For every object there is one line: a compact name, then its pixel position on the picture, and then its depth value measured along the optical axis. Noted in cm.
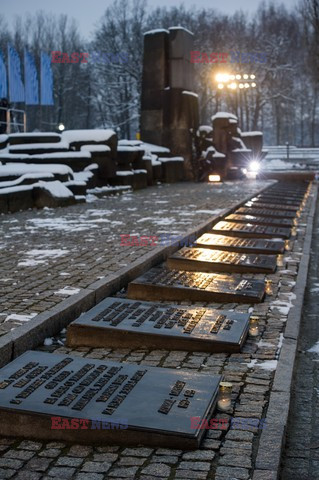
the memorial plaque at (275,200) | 1672
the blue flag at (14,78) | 2521
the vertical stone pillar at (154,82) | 2870
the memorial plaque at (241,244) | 888
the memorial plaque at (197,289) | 627
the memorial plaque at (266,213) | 1320
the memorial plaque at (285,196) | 1826
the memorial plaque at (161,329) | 480
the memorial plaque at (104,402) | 331
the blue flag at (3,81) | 2462
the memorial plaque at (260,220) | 1188
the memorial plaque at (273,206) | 1496
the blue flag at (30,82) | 2664
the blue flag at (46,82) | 2769
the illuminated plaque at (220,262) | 764
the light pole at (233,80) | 3353
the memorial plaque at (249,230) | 1034
